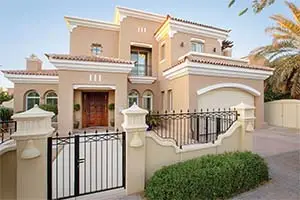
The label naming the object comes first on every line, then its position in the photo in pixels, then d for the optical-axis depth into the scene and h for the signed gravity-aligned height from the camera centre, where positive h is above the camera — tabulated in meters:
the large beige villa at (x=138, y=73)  12.08 +2.34
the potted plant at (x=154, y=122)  9.80 -0.92
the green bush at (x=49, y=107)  14.33 -0.21
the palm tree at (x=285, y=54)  13.98 +4.42
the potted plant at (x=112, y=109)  15.59 -0.42
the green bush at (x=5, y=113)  15.73 -0.77
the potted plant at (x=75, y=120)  14.78 -1.27
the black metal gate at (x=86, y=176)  4.68 -2.33
